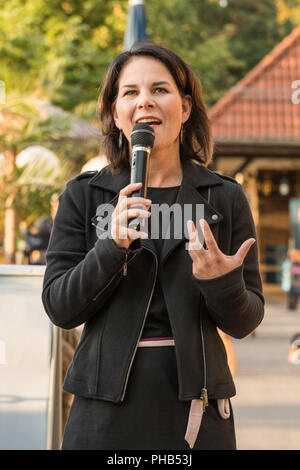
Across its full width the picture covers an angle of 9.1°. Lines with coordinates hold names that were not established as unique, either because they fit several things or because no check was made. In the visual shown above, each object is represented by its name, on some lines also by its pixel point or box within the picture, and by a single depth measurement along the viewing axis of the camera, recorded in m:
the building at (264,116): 22.92
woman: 3.71
